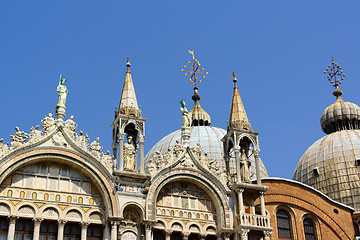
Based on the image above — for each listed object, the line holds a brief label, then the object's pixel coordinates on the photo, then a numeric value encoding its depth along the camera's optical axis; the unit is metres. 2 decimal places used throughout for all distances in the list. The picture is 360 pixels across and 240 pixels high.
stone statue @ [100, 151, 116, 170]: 29.59
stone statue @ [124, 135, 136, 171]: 30.31
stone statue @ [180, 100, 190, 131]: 32.41
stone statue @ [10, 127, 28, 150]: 28.34
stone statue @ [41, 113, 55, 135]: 29.25
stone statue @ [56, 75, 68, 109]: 30.25
